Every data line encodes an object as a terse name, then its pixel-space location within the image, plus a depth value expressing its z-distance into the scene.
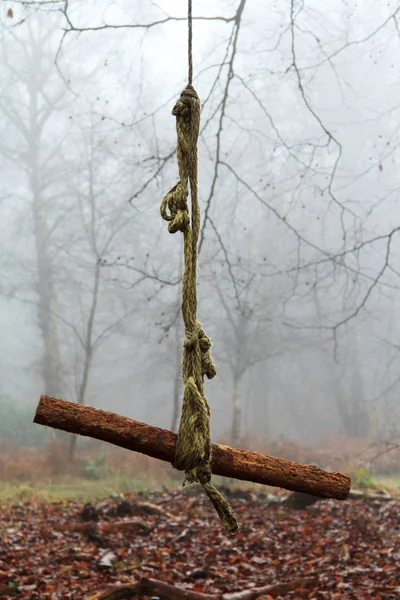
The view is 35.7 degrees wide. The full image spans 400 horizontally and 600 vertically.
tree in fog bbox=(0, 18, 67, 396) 18.89
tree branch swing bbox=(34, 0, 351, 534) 1.67
